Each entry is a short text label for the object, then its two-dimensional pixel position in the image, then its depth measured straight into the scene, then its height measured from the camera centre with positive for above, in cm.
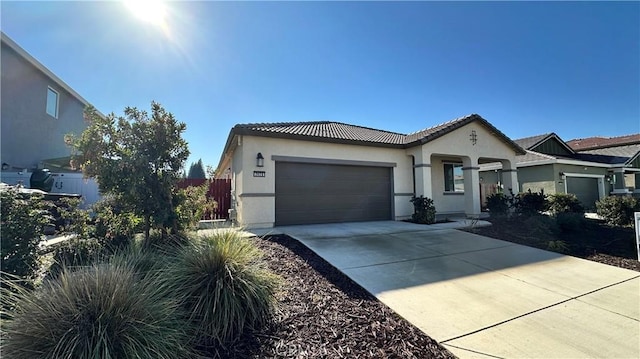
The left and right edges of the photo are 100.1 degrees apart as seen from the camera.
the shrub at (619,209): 989 -74
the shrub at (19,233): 326 -48
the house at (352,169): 963 +98
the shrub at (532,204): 1169 -58
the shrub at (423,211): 1078 -78
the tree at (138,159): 517 +71
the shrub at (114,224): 490 -56
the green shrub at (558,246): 699 -150
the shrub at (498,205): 1208 -63
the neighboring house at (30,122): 1118 +341
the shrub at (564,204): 1152 -59
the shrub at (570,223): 872 -106
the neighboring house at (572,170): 1653 +144
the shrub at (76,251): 420 -92
